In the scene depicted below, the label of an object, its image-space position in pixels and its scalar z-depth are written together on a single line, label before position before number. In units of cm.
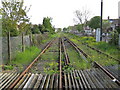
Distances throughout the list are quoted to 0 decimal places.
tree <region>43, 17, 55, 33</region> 4719
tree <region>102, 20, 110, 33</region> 5559
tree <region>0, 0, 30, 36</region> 862
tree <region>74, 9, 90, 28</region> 6982
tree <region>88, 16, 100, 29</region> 5719
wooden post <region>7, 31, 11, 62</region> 857
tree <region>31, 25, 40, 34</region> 2695
